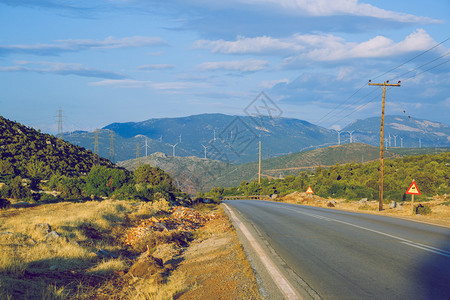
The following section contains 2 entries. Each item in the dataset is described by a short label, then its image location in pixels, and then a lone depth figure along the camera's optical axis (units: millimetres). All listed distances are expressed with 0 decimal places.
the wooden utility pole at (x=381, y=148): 30719
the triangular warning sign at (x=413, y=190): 23141
